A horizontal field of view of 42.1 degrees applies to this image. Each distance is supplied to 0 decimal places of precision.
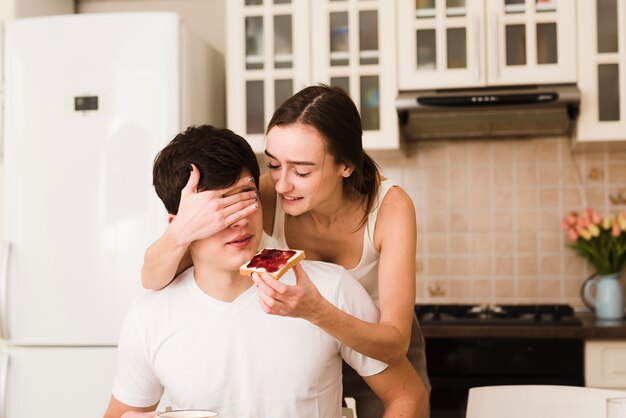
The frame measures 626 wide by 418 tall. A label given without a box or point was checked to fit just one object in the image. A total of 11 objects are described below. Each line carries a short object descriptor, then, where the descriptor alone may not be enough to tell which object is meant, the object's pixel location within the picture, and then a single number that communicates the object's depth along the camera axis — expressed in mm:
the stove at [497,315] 2879
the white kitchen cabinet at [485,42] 3008
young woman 1458
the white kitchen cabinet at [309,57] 3088
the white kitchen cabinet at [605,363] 2787
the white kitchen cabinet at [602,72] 2965
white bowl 1052
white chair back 1729
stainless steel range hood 2912
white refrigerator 2820
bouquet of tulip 3041
